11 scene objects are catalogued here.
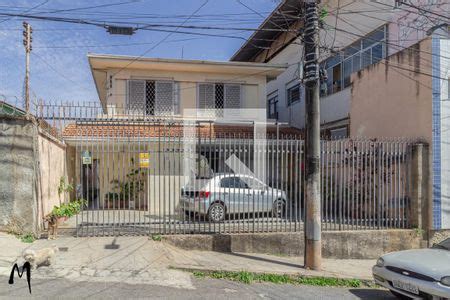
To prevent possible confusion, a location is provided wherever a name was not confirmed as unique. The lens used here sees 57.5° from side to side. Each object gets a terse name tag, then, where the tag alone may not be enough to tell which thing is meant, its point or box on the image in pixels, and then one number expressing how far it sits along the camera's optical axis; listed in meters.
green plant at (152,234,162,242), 8.96
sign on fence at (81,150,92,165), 9.77
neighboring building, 10.34
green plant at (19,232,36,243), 8.11
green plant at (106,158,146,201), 13.15
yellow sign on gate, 10.17
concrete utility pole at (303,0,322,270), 8.01
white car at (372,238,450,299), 5.62
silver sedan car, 10.23
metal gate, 9.96
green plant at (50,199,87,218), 8.54
